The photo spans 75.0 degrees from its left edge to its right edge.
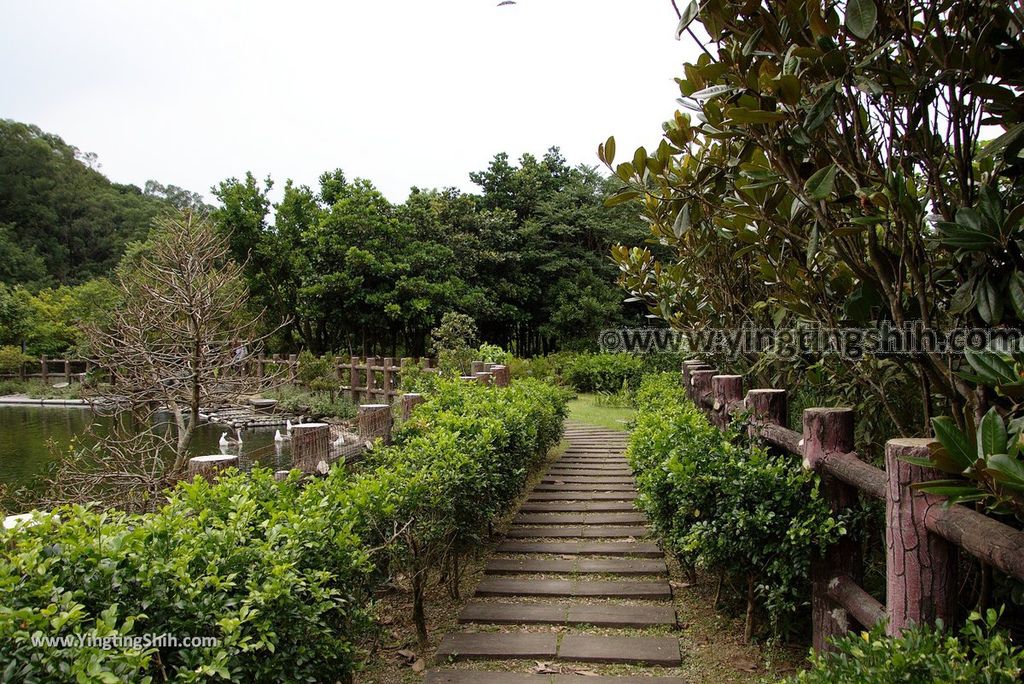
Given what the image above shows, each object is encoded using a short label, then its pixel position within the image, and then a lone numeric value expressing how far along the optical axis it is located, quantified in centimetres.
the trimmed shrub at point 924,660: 132
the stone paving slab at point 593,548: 446
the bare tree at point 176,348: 525
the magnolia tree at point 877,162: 168
